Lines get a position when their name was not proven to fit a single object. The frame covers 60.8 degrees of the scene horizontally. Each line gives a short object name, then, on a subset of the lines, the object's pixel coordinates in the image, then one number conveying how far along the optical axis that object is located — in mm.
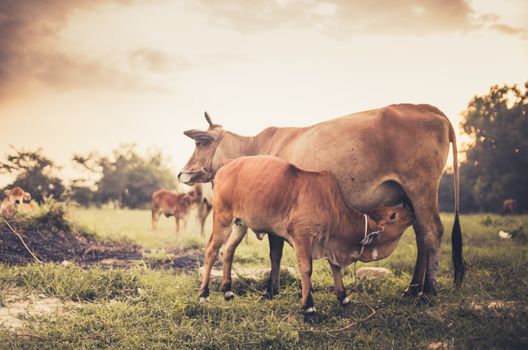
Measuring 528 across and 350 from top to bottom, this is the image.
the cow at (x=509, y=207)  25547
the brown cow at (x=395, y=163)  5914
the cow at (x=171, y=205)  16156
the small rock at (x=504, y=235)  12179
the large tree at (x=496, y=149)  25703
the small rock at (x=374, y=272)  7560
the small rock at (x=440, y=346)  4152
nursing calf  5125
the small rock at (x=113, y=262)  8130
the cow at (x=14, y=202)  9625
